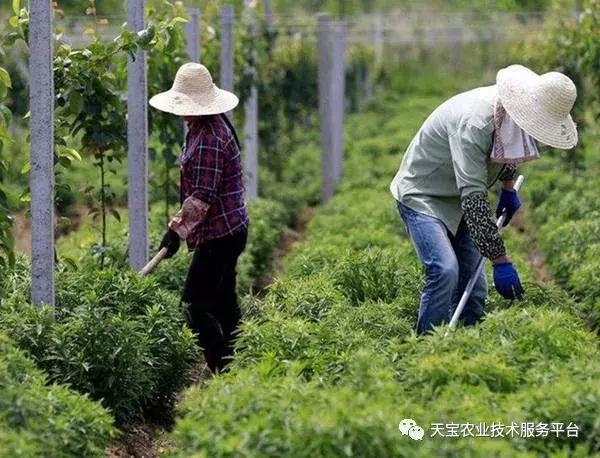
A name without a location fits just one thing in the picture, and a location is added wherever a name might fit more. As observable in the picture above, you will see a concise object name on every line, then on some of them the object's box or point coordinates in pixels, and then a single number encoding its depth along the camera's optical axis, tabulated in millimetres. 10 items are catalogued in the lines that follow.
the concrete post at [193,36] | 20578
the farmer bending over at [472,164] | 12789
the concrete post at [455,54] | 67750
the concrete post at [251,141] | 25969
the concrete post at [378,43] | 59809
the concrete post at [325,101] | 29047
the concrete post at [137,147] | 15625
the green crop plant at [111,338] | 12148
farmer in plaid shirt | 14195
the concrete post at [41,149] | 12750
